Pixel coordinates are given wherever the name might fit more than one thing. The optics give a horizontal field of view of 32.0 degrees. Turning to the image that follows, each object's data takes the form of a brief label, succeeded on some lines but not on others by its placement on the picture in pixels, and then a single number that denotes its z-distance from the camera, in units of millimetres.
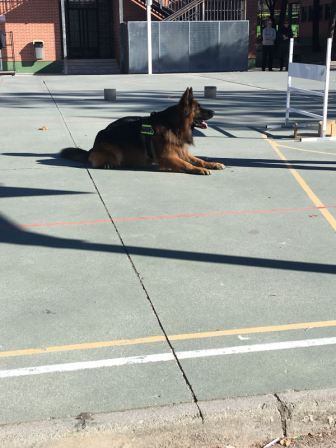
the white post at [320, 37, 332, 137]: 10572
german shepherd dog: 8336
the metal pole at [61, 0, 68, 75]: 32500
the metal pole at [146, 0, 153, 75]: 29578
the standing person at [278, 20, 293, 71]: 32938
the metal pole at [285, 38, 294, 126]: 12164
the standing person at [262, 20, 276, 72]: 29620
